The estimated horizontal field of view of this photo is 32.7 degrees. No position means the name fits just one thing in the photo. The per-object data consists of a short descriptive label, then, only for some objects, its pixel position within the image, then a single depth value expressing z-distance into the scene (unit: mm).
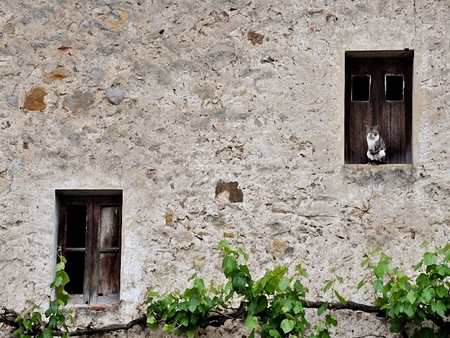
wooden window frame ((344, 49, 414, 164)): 5602
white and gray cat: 5469
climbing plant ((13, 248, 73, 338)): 5141
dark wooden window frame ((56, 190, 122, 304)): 5617
